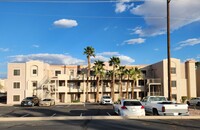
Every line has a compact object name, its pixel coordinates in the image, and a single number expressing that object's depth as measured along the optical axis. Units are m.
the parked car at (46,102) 24.54
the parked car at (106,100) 26.08
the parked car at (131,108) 11.36
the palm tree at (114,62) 35.39
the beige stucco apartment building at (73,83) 32.19
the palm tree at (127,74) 33.52
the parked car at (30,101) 24.53
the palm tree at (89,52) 35.98
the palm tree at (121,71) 34.46
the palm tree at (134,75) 33.36
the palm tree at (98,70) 33.58
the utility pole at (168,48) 13.31
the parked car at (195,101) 24.08
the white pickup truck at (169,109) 11.09
